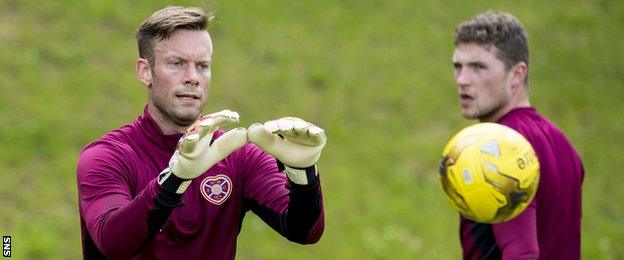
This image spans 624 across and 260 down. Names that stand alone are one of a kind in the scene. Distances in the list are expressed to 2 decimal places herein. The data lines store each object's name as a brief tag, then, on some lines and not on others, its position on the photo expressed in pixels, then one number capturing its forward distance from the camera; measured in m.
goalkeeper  10.17
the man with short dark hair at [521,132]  12.34
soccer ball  11.72
